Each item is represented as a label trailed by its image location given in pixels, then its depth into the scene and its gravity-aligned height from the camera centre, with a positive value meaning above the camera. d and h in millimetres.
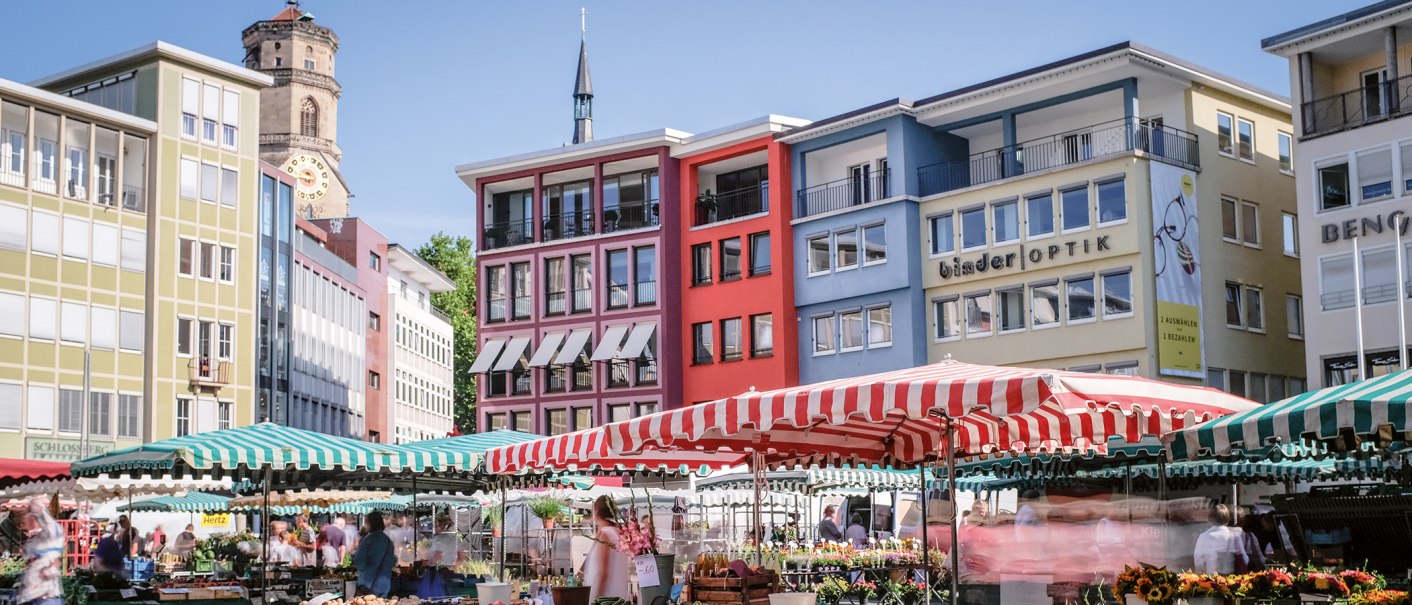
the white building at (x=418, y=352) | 84062 +6789
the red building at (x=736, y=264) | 51125 +6743
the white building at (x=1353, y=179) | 38562 +6877
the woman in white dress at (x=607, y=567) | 13125 -737
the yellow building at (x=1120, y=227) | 42375 +6546
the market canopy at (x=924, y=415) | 10055 +389
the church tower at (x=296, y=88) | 107188 +25977
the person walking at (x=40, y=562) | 13797 -660
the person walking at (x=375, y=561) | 16562 -832
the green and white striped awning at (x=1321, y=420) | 10070 +287
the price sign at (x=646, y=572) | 12383 -733
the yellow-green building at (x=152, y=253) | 54469 +8112
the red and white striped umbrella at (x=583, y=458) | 14016 +158
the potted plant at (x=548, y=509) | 27859 -567
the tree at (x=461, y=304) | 93062 +9993
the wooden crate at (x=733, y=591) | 11414 -822
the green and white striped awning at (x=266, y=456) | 15648 +241
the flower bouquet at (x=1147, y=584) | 10352 -749
